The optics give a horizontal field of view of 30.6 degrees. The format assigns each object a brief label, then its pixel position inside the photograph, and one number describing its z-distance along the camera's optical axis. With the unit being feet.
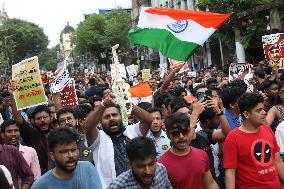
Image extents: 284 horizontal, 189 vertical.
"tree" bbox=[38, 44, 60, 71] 317.42
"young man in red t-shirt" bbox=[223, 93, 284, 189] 14.35
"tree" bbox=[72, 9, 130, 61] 184.14
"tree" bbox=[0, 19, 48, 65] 239.71
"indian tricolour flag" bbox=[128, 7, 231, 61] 27.84
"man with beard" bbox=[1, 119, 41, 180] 17.51
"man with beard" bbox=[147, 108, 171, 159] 18.01
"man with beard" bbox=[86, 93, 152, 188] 14.93
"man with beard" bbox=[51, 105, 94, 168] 19.96
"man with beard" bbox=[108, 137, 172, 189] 12.02
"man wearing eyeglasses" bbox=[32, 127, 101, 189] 12.35
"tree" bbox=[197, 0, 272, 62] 73.87
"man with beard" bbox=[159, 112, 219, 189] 13.69
